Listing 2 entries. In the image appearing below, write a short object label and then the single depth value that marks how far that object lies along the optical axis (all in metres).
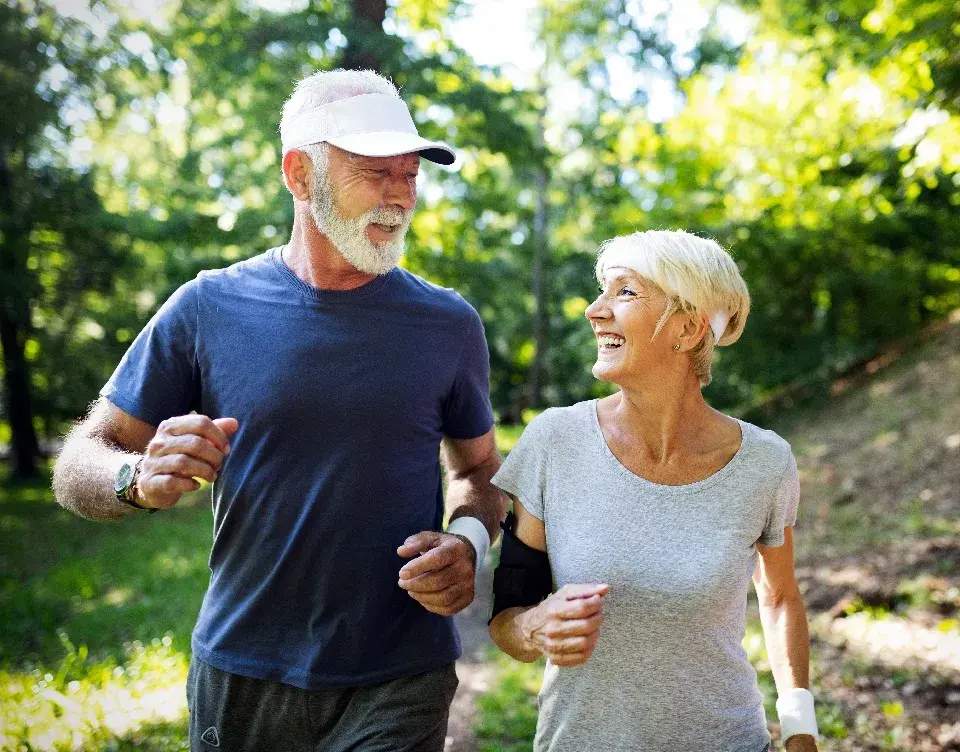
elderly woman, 2.23
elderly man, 2.40
